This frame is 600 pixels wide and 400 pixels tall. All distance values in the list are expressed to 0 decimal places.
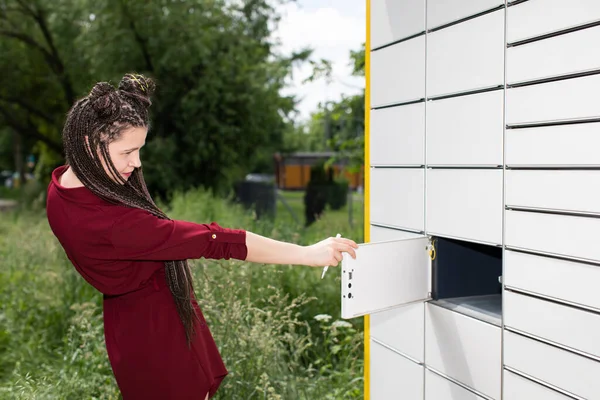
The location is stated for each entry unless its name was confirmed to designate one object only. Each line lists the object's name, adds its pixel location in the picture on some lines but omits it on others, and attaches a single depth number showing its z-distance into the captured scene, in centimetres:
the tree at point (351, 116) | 841
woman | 215
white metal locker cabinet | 221
